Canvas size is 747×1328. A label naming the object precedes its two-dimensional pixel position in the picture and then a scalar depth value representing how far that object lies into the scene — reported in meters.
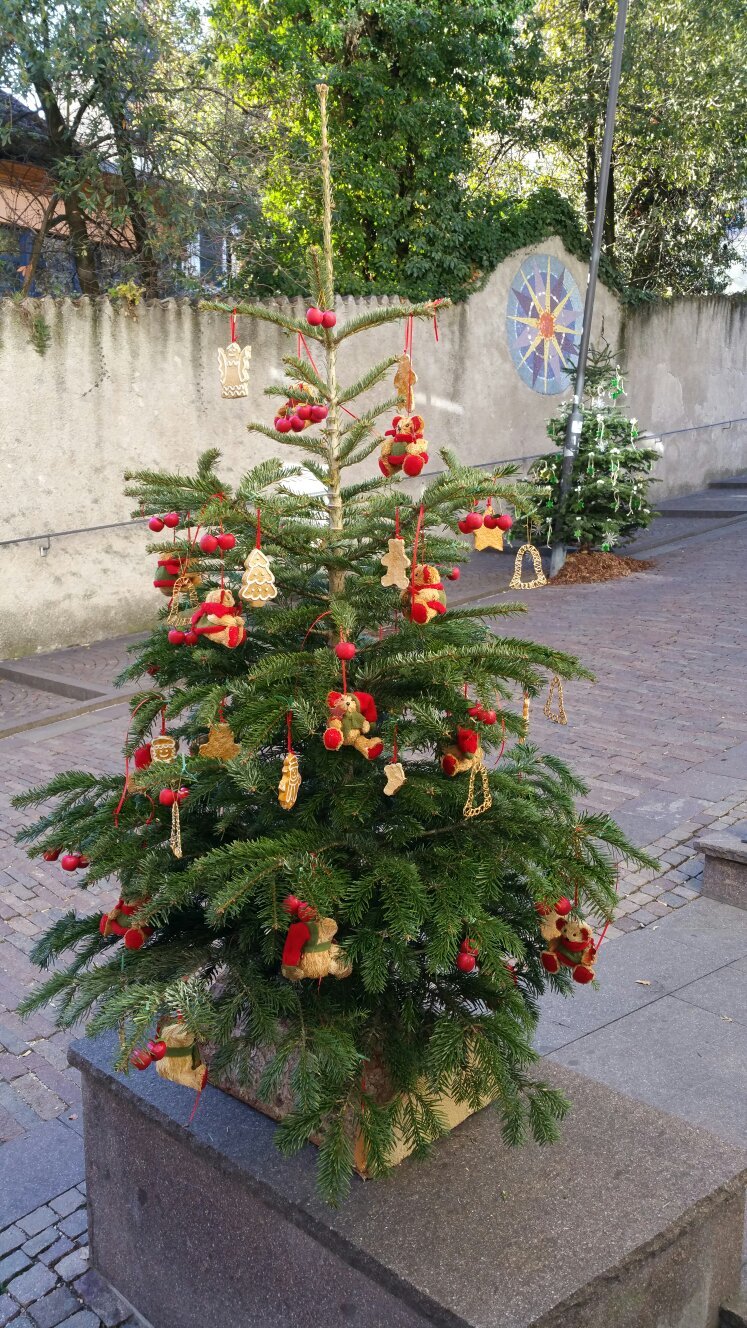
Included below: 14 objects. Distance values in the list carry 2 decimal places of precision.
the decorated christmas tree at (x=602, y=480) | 13.57
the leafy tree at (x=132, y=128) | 11.37
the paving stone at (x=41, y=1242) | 3.32
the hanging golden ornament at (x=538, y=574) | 2.67
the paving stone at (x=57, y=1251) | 3.28
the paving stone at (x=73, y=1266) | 3.23
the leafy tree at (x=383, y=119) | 13.85
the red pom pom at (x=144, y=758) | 2.68
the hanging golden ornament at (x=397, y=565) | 2.40
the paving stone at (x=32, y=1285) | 3.15
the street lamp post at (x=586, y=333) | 12.35
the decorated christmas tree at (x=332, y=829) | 2.29
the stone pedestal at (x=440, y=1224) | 2.17
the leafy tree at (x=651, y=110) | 16.86
